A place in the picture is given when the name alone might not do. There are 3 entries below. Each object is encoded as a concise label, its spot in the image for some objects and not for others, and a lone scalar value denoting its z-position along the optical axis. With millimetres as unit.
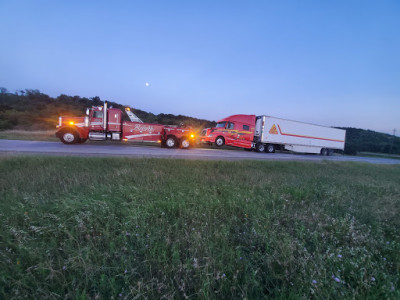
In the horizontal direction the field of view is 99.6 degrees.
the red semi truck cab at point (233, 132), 16500
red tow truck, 12211
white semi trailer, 17062
